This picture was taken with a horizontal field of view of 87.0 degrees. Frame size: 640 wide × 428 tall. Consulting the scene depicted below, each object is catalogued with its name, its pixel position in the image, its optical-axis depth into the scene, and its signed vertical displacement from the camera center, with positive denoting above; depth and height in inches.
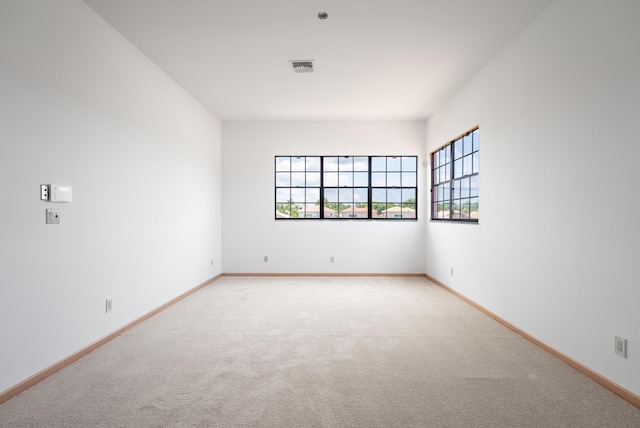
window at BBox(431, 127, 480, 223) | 175.0 +20.5
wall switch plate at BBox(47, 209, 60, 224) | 97.0 -1.1
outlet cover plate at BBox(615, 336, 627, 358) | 84.4 -33.3
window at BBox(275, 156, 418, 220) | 251.9 +19.9
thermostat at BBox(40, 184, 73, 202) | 95.1 +5.8
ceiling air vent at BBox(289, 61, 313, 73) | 152.6 +68.0
